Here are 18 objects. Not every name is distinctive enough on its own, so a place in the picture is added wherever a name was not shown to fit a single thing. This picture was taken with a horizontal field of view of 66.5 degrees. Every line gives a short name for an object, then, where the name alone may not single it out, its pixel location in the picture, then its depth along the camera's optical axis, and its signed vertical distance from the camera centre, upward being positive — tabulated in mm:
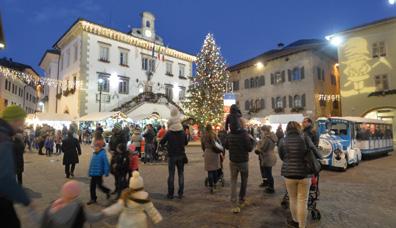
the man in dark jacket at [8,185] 2646 -455
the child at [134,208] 3367 -852
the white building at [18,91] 40812 +6862
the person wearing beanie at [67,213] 3029 -821
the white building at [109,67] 30078 +7428
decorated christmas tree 27172 +4164
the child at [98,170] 6863 -840
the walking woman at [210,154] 8094 -600
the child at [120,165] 7090 -754
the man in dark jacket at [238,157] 6262 -516
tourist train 12500 -383
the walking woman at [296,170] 4852 -614
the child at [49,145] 18797 -730
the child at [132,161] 7371 -719
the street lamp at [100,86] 30297 +4795
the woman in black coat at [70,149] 9992 -531
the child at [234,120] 6434 +255
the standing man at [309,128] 7638 +99
